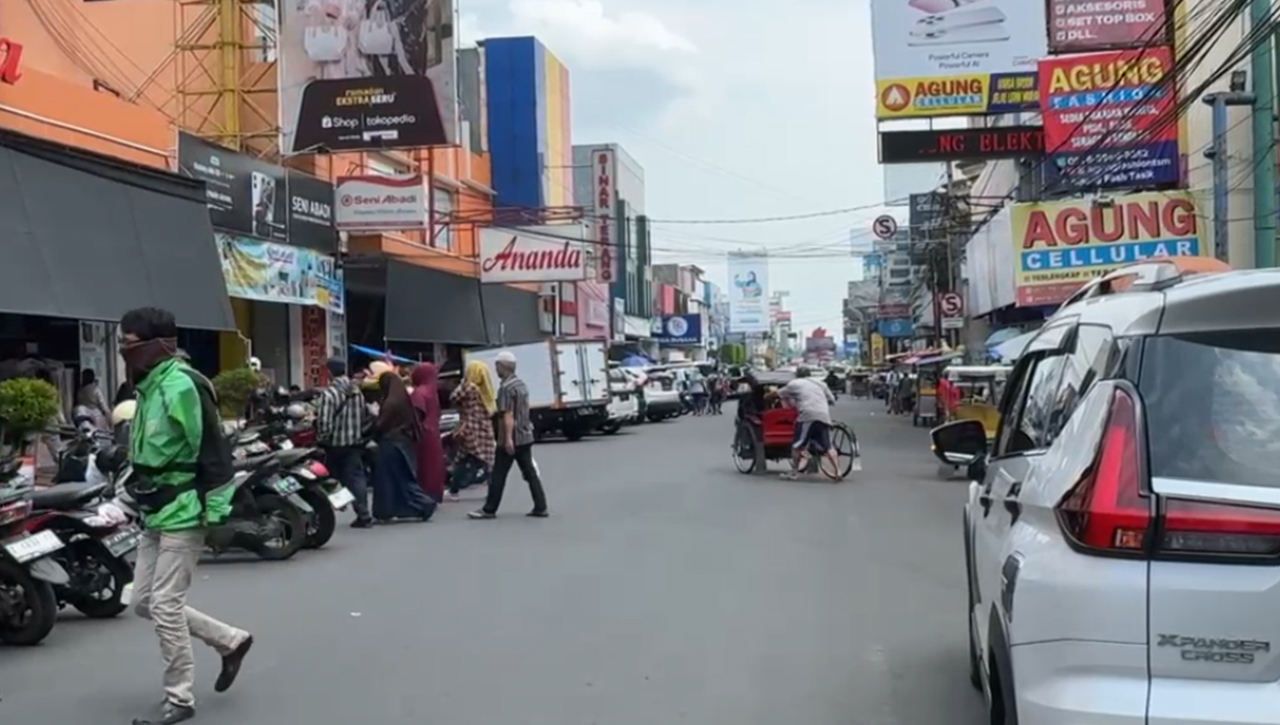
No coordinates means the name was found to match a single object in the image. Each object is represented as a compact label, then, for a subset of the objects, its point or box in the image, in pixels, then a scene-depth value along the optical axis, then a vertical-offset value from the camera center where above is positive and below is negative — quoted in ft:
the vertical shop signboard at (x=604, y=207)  148.97 +17.16
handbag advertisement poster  88.58 +18.25
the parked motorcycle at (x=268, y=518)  38.68 -4.50
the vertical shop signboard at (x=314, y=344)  91.81 +0.93
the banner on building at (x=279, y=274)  76.33 +5.11
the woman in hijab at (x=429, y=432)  49.96 -2.83
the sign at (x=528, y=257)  127.95 +8.75
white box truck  100.07 -2.49
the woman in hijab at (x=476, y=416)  55.88 -2.57
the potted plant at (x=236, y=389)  53.52 -1.12
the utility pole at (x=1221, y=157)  65.00 +9.07
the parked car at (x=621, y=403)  109.81 -4.52
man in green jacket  20.95 -1.92
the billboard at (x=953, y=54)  112.68 +23.39
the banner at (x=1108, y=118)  90.17 +14.15
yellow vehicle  69.97 -3.35
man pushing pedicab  61.72 -3.60
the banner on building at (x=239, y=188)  73.10 +9.76
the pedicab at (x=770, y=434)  64.54 -4.39
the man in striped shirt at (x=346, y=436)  46.11 -2.64
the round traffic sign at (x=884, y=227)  173.88 +14.27
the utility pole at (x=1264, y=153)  60.13 +8.19
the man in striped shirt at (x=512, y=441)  47.29 -3.06
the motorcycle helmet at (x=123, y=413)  40.16 -1.44
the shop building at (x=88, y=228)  55.11 +6.01
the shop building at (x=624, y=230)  173.06 +19.29
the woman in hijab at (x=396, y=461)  47.29 -3.66
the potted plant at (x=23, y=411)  35.73 -1.13
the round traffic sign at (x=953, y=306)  142.41 +3.24
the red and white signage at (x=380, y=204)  90.38 +9.97
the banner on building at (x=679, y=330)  311.68 +3.82
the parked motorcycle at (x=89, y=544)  28.73 -3.81
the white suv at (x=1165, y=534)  10.88 -1.65
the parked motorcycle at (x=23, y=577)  26.78 -4.12
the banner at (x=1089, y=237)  89.20 +6.31
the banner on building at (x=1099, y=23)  88.33 +19.91
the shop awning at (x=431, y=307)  102.47 +3.83
